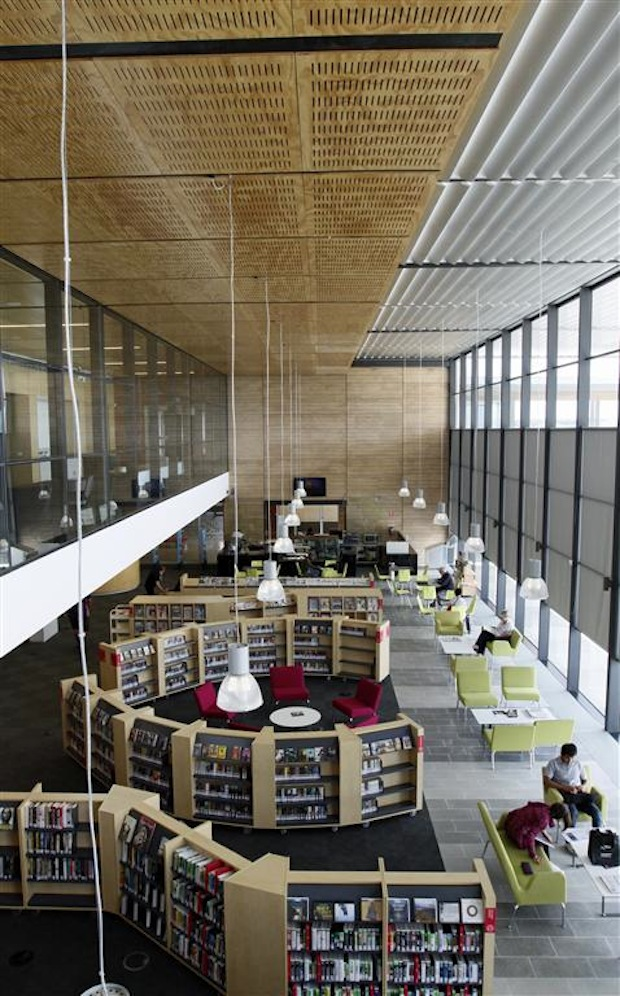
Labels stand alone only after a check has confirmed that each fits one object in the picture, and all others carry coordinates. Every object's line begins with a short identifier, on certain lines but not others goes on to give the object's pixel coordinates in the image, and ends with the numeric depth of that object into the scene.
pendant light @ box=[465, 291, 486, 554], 11.66
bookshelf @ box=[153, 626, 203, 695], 11.30
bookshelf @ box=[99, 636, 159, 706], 10.67
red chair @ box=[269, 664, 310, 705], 10.99
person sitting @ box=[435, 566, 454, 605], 16.09
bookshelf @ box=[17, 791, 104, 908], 6.38
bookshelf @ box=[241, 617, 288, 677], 12.34
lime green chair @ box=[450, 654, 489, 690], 10.99
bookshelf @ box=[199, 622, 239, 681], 11.91
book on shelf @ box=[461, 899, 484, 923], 5.14
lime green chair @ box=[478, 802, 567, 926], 6.12
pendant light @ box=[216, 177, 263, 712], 4.77
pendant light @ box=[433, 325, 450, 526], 14.48
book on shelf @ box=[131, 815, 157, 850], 6.02
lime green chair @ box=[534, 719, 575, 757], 8.62
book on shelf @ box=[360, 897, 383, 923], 5.19
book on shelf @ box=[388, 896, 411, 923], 5.18
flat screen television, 22.83
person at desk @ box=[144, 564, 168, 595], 15.22
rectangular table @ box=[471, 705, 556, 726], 9.02
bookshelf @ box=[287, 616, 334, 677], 12.43
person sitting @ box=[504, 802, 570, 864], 6.50
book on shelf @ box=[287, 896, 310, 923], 5.20
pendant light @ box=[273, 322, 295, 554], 9.44
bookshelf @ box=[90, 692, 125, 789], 8.63
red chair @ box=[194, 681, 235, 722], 9.87
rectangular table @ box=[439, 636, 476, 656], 11.93
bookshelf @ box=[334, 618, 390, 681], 11.98
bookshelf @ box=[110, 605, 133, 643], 13.39
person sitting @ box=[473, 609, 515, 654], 12.17
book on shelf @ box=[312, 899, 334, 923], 5.21
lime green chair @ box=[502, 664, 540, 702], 10.31
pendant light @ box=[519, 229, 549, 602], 7.74
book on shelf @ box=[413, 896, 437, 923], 5.16
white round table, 9.58
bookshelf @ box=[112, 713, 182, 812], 8.09
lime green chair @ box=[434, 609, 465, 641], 13.68
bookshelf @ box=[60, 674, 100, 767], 9.07
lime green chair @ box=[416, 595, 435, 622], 15.81
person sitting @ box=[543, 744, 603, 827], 7.11
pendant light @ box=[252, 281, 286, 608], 6.95
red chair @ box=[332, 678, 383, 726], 9.97
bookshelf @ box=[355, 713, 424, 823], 7.96
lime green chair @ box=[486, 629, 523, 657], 12.17
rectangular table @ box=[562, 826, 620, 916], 5.89
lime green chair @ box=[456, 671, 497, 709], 10.30
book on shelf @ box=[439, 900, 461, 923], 5.15
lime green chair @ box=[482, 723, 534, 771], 8.70
